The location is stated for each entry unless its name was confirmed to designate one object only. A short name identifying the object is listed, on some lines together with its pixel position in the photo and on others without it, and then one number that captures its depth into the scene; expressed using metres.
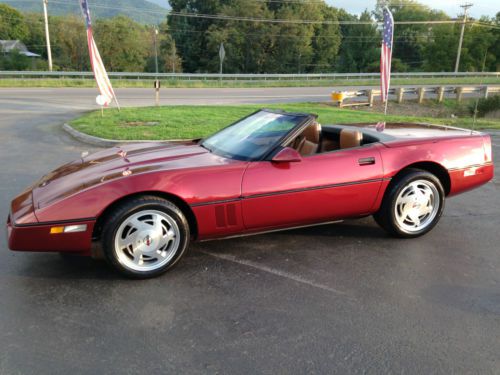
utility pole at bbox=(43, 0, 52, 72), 31.30
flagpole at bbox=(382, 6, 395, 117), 13.76
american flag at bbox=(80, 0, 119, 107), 11.35
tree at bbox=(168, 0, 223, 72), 57.26
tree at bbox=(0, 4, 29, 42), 72.31
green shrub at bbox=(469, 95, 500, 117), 19.91
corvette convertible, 3.17
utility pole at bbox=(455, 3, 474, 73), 50.84
